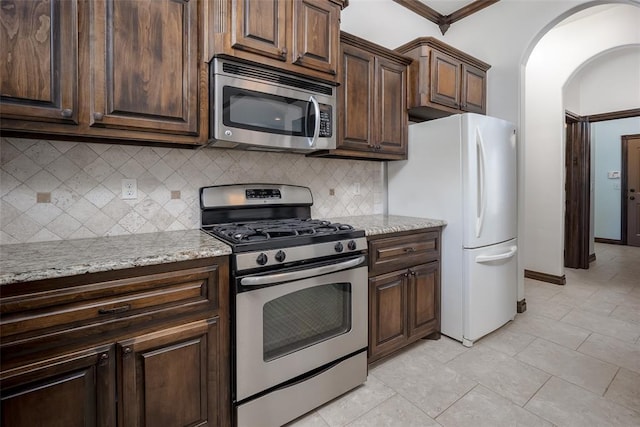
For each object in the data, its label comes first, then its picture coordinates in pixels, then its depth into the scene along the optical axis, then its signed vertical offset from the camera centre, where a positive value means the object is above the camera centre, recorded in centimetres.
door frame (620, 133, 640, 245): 595 +50
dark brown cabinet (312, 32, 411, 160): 222 +79
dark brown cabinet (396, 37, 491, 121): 253 +107
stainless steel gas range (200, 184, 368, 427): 146 -49
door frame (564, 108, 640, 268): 433 +42
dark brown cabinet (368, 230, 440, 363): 203 -54
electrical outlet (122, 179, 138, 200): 176 +12
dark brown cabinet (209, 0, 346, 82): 162 +96
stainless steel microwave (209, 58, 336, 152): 165 +57
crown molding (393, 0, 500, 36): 305 +197
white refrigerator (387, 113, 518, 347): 231 +4
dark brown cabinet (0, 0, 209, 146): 126 +61
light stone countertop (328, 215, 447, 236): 205 -9
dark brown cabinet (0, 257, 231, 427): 105 -51
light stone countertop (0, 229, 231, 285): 107 -17
